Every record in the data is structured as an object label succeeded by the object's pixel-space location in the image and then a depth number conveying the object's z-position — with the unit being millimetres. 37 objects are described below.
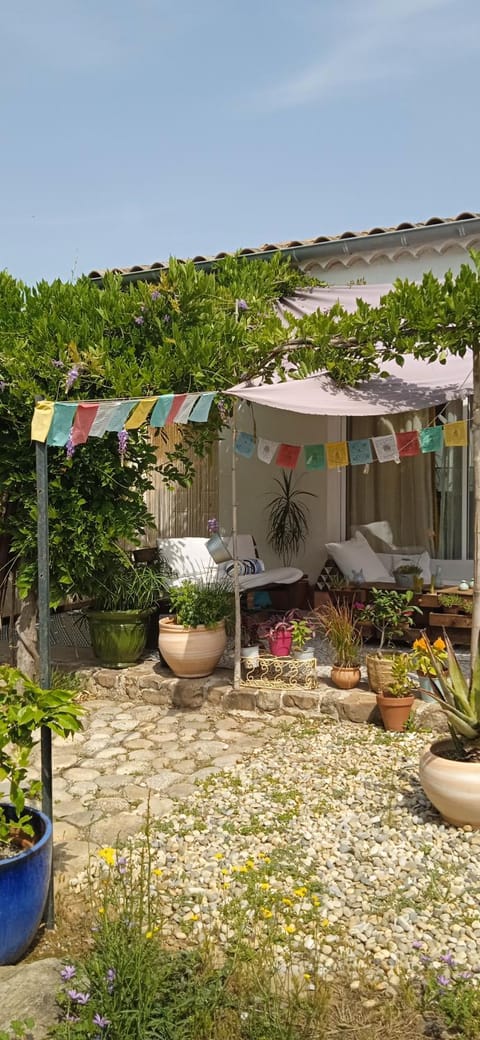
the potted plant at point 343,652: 5797
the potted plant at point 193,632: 6113
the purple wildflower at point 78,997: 2303
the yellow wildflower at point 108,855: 2886
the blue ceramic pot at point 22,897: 2660
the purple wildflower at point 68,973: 2432
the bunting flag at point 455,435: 5484
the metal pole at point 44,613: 3033
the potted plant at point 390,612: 6207
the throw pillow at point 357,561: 7910
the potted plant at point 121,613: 6559
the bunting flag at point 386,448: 5980
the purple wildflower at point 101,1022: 2220
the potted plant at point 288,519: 9078
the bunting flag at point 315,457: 6074
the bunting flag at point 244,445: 5948
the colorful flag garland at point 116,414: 3608
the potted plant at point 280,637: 6070
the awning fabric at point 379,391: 5555
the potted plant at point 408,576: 7322
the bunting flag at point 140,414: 4398
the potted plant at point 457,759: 3707
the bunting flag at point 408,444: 5980
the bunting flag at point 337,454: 6036
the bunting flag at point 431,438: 5699
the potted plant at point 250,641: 6109
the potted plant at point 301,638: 5953
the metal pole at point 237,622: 5820
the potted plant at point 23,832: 2680
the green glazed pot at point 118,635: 6559
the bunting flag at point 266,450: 6137
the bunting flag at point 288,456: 6293
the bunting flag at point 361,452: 6091
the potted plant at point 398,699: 5273
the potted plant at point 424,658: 4820
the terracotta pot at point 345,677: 5801
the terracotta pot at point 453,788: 3699
